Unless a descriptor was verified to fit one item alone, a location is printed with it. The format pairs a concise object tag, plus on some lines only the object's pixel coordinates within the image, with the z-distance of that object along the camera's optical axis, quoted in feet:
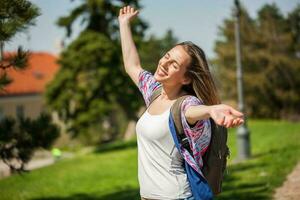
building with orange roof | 150.78
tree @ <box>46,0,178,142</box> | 90.99
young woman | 9.09
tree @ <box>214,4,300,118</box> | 119.03
